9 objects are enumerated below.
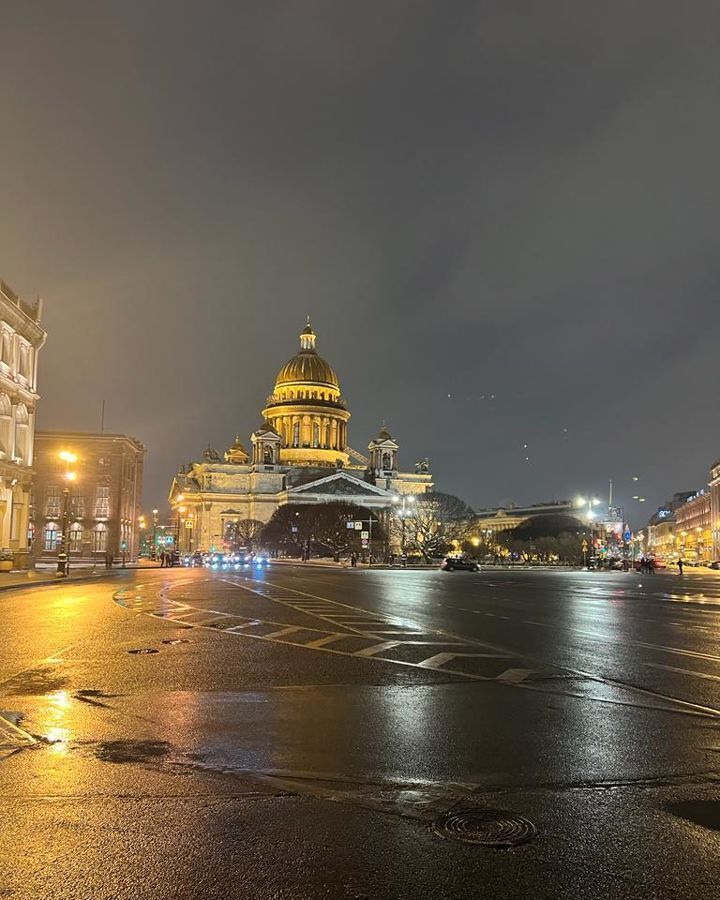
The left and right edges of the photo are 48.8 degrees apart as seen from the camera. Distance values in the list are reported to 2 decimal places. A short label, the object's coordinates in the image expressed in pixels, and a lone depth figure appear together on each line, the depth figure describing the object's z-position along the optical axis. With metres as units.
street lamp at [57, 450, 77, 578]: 45.38
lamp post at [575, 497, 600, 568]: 95.00
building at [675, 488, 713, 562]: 172.54
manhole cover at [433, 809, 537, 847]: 5.00
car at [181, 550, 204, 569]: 90.01
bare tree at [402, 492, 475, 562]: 97.81
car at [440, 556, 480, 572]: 71.12
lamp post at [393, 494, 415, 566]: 104.25
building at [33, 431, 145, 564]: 95.69
